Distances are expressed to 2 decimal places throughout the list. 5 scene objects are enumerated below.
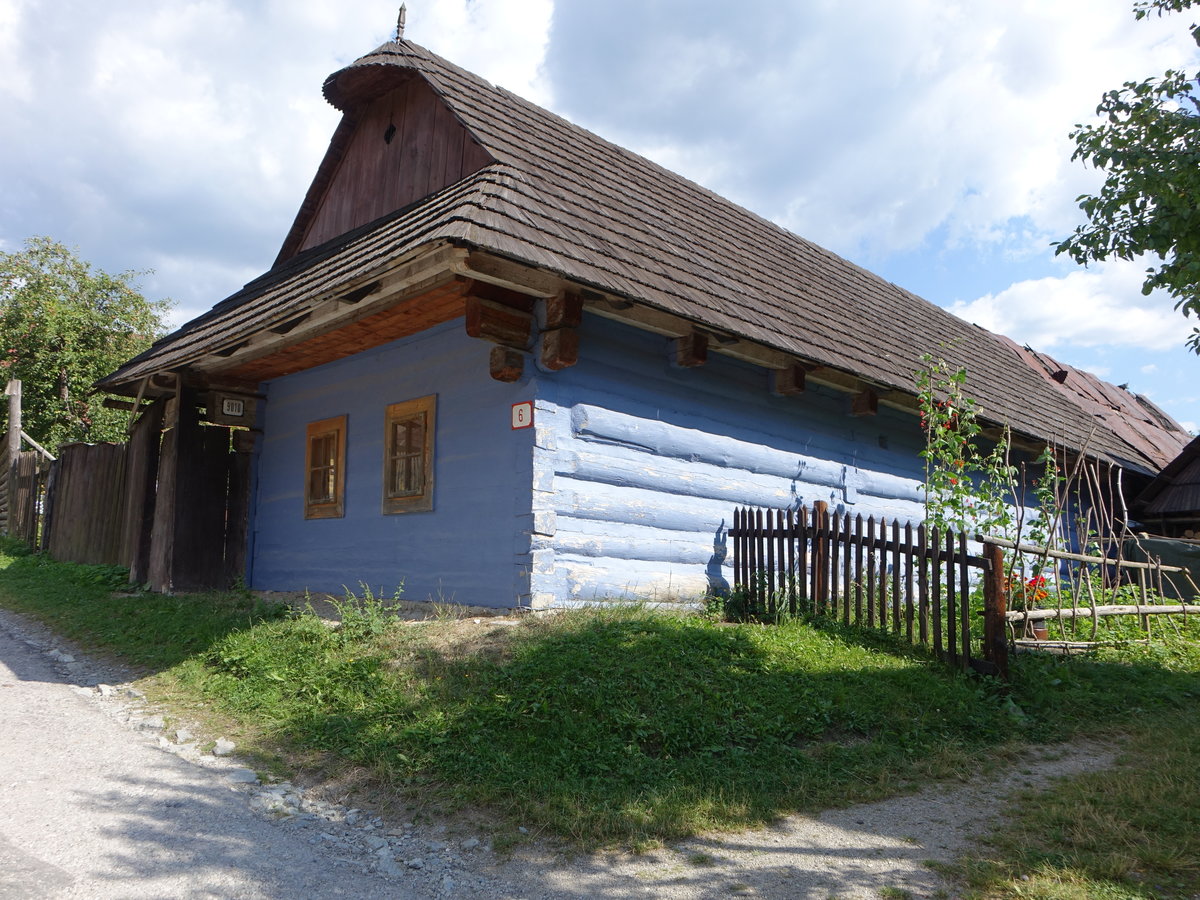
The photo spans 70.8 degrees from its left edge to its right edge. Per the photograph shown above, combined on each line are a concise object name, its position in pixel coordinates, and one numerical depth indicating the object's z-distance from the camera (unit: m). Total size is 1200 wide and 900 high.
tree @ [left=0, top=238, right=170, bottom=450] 19.23
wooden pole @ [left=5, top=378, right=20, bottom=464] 15.47
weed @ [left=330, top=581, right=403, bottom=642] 5.87
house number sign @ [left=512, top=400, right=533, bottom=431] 6.51
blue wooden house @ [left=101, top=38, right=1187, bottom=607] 6.50
